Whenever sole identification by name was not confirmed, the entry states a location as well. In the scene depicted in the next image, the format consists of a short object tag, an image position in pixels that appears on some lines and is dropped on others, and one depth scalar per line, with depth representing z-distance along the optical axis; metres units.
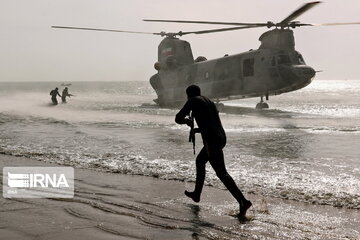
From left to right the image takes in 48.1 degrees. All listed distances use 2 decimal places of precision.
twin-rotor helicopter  23.53
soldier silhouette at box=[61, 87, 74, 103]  39.22
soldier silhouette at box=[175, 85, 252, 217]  5.14
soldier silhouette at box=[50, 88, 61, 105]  35.97
